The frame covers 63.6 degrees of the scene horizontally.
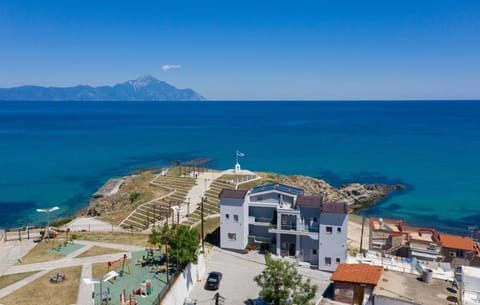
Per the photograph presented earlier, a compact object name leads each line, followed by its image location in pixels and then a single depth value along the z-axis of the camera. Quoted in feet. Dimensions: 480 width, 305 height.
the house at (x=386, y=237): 139.44
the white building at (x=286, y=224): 125.29
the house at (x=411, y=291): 82.10
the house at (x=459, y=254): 131.13
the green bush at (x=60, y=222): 162.81
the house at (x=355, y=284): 97.25
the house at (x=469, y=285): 91.40
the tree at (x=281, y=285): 89.35
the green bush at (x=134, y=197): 195.51
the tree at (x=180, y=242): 101.86
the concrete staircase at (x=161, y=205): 159.02
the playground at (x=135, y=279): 87.66
